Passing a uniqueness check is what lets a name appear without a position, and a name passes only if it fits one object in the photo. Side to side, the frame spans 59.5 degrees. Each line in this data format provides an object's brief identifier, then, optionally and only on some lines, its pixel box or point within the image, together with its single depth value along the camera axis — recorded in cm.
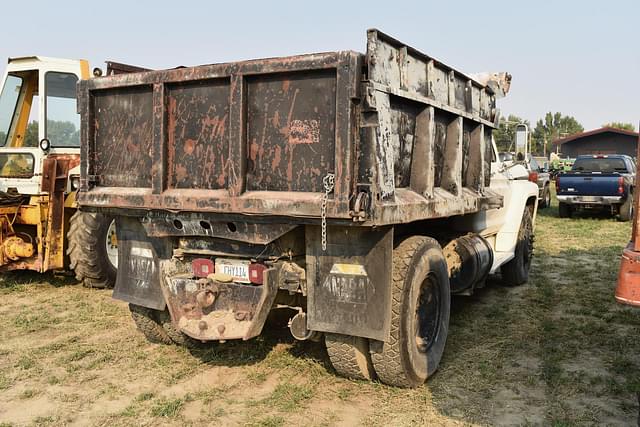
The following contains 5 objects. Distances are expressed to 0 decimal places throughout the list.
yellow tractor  725
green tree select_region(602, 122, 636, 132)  6531
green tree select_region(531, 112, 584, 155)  8569
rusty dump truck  352
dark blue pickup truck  1543
